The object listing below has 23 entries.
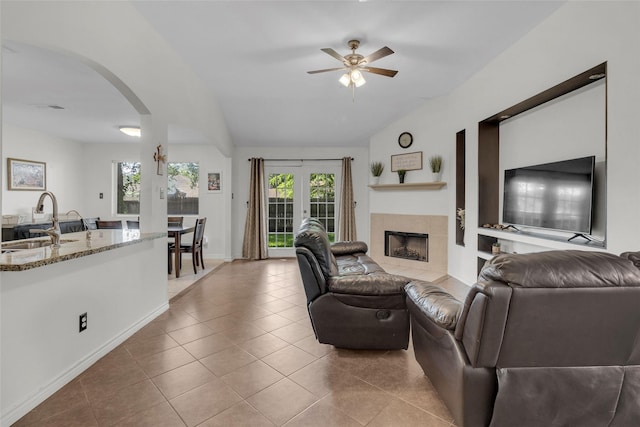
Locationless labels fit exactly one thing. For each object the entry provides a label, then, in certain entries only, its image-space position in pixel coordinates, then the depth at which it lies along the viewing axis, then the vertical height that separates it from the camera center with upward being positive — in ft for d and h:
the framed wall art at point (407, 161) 17.54 +2.35
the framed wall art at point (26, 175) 17.46 +1.68
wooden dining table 15.92 -1.75
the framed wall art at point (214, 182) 22.17 +1.49
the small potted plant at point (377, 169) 19.71 +2.10
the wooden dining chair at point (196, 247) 16.98 -2.32
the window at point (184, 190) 22.38 +0.95
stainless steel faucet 7.78 -0.67
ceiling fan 10.17 +4.45
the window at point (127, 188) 22.70 +1.12
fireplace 17.58 -2.45
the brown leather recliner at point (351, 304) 7.70 -2.45
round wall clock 17.96 +3.60
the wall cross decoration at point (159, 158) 10.68 +1.56
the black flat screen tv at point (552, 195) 8.73 +0.23
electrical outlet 7.32 -2.70
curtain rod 22.62 +3.06
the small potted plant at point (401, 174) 18.12 +1.65
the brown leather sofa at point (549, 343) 4.24 -1.99
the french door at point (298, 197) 22.71 +0.44
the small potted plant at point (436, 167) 16.10 +1.83
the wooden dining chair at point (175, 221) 19.79 -1.09
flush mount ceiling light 16.08 +3.71
